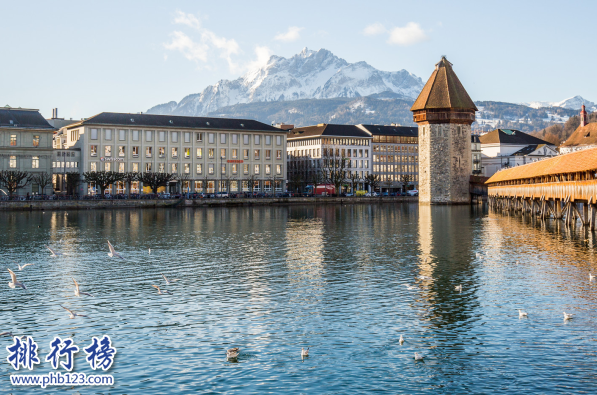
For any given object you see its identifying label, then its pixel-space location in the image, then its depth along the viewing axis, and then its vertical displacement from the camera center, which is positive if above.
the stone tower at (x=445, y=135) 112.56 +8.69
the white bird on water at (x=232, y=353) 15.80 -3.58
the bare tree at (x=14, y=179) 97.31 +2.22
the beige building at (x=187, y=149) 117.31 +7.65
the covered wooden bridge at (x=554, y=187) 47.12 +0.01
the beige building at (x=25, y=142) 103.81 +7.85
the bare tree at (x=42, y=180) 103.41 +2.21
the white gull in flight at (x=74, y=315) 19.98 -3.44
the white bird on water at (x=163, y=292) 24.19 -3.40
